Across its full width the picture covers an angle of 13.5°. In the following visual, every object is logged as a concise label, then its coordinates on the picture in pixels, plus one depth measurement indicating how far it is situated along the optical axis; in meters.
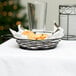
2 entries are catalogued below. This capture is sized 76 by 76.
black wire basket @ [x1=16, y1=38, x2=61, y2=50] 1.47
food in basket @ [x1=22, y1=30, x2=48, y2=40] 1.49
